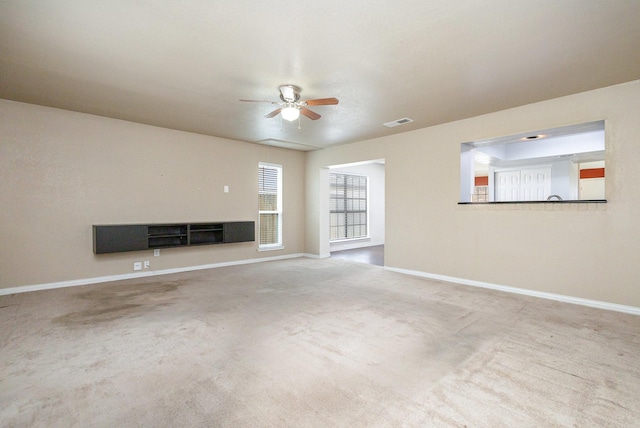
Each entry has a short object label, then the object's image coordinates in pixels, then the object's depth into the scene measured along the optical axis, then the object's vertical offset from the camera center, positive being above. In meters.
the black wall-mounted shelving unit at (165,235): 4.51 -0.41
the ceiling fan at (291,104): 3.42 +1.29
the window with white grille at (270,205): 6.80 +0.14
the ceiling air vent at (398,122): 4.71 +1.45
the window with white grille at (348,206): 8.45 +0.13
